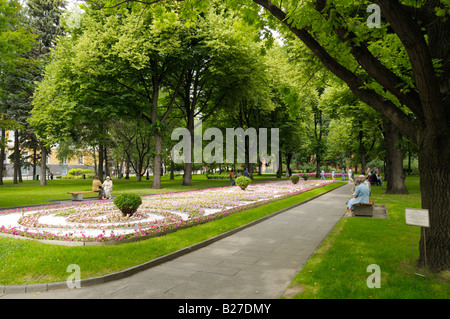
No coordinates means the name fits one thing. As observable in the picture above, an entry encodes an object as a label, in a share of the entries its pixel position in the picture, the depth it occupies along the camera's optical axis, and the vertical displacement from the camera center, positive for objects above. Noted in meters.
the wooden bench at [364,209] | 11.84 -1.96
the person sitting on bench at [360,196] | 11.84 -1.42
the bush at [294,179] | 31.27 -1.80
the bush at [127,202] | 10.67 -1.41
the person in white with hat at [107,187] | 17.39 -1.38
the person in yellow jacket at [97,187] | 17.05 -1.36
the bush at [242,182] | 23.56 -1.56
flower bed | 8.28 -2.05
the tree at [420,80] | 5.05 +1.57
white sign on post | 5.05 -0.99
